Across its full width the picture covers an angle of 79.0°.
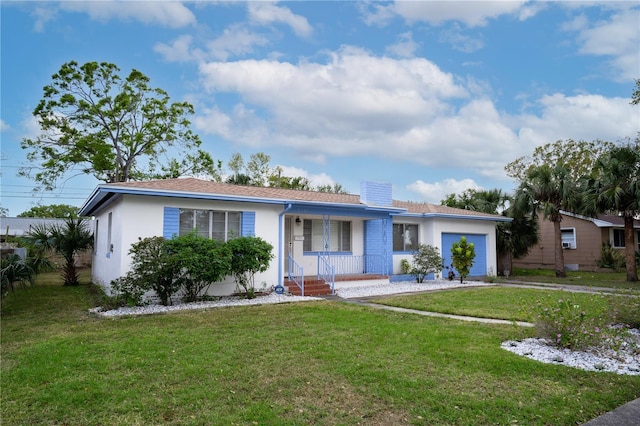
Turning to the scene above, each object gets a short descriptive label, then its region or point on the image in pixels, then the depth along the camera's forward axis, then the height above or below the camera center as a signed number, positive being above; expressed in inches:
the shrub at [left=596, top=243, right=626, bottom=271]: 917.2 -43.0
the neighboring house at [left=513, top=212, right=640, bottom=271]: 993.5 +2.6
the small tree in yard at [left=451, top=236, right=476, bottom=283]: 655.1 -23.9
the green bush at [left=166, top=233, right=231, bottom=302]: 396.5 -15.5
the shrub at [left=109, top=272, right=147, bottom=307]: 389.4 -47.0
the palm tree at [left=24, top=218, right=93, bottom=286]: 616.4 +5.9
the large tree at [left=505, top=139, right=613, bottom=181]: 1306.6 +297.3
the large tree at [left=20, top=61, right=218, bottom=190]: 1026.7 +338.4
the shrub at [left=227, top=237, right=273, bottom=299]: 434.3 -13.0
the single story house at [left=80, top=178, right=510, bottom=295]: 436.5 +27.5
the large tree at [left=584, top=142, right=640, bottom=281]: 681.0 +90.5
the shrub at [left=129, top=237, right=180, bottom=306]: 388.5 -19.9
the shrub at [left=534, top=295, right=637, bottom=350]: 241.1 -56.6
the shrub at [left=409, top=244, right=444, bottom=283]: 652.7 -33.5
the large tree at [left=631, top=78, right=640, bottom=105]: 780.7 +294.8
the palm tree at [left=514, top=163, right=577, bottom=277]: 760.3 +92.8
